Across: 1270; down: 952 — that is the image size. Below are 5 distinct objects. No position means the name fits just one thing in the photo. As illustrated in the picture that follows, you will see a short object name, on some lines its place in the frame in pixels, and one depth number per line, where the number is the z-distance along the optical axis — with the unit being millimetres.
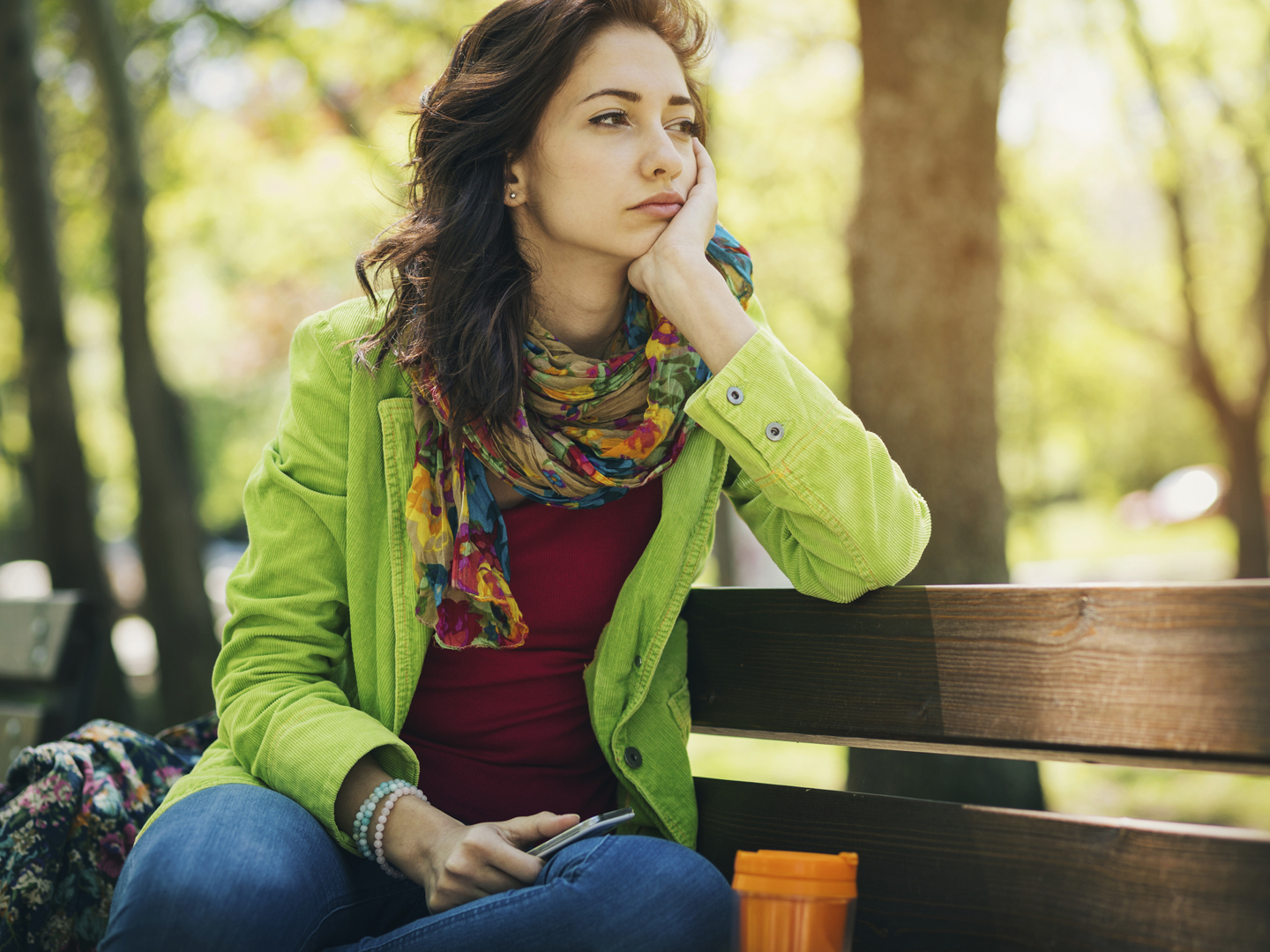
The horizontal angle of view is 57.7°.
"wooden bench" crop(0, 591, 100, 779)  3311
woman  2139
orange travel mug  1611
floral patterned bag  2295
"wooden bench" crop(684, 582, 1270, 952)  1749
